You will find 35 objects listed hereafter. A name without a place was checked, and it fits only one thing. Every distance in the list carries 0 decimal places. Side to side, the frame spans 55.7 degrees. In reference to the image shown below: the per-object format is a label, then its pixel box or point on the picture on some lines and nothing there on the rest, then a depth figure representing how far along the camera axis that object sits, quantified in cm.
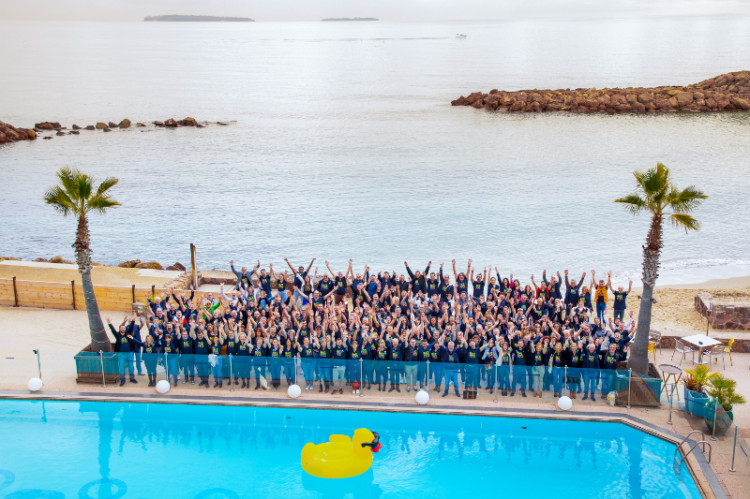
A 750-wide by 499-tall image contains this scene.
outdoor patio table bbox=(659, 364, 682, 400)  1550
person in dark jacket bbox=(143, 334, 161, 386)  1614
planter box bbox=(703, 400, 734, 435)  1409
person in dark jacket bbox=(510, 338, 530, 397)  1557
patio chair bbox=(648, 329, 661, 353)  1809
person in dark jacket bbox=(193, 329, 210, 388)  1616
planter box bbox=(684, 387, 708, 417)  1459
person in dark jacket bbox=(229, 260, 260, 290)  2016
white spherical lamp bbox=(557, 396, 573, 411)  1531
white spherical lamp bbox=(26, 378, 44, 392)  1609
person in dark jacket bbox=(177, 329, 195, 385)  1616
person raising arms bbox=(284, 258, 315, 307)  2019
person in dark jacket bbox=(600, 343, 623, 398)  1540
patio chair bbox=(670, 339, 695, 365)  1744
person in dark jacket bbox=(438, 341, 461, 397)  1570
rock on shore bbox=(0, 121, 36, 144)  6827
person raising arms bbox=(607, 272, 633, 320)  1938
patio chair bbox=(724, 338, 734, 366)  1756
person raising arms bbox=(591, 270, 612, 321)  1953
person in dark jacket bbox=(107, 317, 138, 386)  1628
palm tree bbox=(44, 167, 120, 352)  1638
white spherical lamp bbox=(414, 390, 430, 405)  1560
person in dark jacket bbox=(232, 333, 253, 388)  1605
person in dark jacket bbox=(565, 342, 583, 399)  1545
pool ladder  1351
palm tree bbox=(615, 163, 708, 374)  1503
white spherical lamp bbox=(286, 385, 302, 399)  1591
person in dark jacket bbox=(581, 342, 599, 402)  1541
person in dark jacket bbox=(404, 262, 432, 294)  2055
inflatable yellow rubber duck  1366
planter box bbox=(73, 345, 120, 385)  1638
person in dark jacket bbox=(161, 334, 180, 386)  1619
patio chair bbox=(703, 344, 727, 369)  1733
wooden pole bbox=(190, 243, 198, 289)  2328
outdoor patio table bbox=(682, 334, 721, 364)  1688
